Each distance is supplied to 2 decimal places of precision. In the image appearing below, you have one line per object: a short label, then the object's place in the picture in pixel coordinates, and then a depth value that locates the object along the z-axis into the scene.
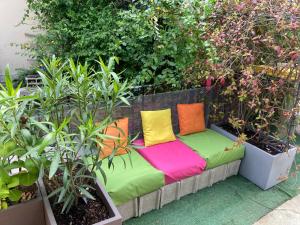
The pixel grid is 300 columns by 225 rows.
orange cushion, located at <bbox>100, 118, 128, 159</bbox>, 2.21
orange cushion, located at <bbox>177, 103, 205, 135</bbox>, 2.84
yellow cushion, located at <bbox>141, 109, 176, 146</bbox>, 2.56
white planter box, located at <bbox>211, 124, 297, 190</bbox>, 2.54
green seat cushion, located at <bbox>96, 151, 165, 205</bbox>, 1.90
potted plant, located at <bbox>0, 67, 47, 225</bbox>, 1.12
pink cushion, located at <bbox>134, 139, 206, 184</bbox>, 2.20
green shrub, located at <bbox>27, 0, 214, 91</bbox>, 2.47
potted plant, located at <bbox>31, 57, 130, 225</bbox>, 1.24
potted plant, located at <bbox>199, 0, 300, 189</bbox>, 2.21
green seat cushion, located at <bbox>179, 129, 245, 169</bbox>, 2.47
